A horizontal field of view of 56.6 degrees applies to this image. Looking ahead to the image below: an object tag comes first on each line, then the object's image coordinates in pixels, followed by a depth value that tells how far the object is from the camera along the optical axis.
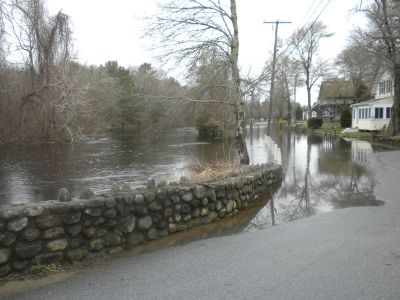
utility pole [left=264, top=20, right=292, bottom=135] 26.19
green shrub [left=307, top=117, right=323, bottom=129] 54.20
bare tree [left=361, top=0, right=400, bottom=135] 24.59
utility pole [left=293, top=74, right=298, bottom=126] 62.34
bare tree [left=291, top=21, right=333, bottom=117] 59.10
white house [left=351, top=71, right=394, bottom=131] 36.81
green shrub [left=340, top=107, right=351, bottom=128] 48.34
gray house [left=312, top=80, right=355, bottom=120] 62.25
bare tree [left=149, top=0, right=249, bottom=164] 13.16
